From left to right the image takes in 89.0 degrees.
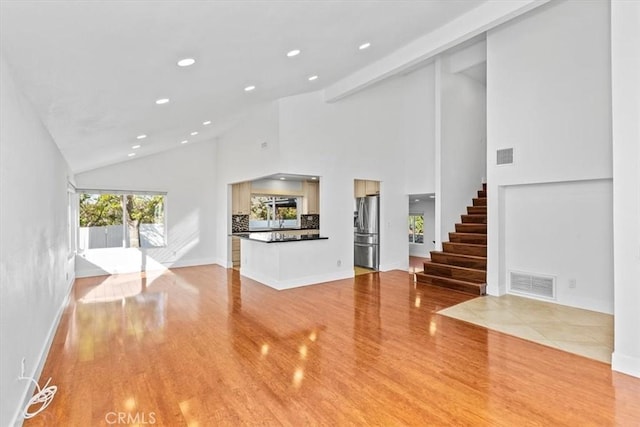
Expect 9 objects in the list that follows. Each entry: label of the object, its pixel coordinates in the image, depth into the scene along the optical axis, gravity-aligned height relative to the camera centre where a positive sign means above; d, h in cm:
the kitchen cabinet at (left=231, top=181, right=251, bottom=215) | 815 +38
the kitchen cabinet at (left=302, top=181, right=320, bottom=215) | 873 +39
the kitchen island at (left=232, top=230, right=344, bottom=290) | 598 -95
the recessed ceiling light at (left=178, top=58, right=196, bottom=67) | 265 +125
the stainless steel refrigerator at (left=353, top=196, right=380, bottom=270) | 756 -48
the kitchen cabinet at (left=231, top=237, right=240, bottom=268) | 814 -99
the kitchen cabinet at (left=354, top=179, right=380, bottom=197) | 757 +55
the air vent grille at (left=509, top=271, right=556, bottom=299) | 504 -119
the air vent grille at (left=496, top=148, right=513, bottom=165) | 520 +88
